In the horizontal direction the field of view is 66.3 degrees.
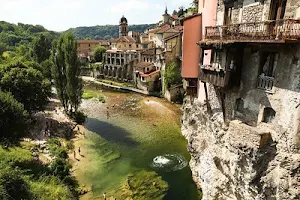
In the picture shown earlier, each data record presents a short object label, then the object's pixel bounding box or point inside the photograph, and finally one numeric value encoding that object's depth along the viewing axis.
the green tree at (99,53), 84.94
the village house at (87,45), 102.12
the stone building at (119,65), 67.00
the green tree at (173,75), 46.47
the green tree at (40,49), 66.44
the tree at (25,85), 30.34
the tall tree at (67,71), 33.78
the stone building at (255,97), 10.15
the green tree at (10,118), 23.86
